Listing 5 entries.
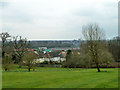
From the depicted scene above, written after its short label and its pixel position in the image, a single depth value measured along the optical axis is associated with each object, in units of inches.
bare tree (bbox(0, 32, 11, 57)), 1952.5
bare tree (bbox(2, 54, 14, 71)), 1378.0
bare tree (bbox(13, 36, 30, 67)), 2210.1
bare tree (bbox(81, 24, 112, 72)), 1352.1
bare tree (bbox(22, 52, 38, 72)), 1583.4
